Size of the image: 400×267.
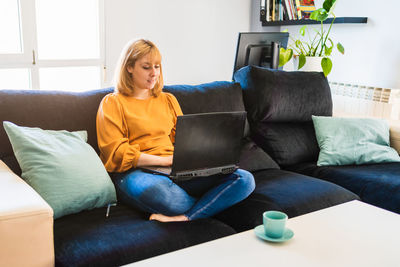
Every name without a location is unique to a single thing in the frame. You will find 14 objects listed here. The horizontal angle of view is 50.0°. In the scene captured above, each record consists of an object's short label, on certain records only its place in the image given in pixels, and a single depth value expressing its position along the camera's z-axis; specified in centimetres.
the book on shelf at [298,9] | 377
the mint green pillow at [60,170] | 155
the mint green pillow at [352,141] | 238
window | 296
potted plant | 308
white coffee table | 115
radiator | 311
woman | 166
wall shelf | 330
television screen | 276
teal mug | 125
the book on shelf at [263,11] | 406
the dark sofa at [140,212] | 138
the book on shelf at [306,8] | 374
